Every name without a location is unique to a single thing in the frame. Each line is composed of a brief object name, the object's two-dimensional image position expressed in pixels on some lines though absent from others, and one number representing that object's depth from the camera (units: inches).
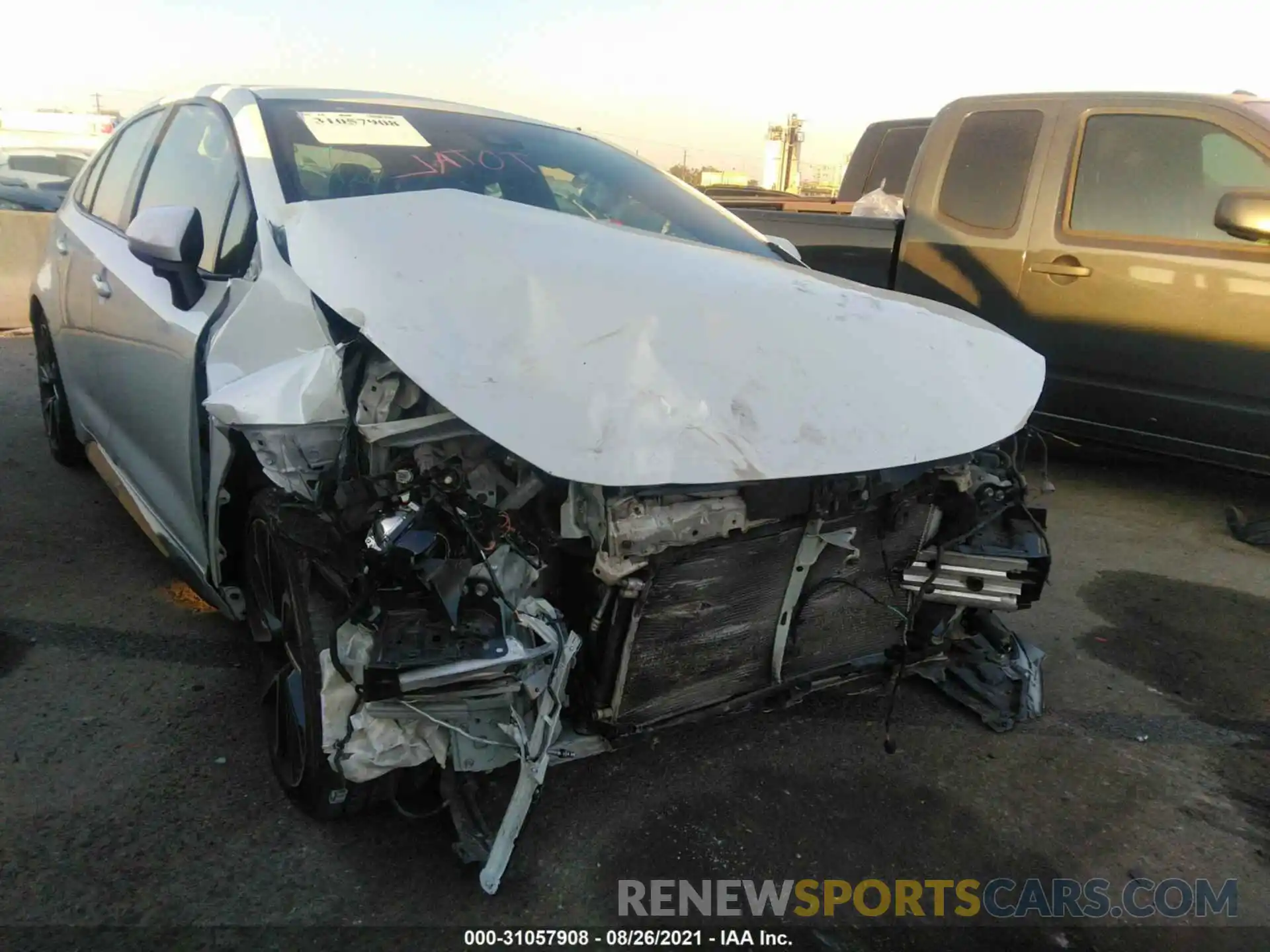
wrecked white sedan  75.0
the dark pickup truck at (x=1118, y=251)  166.1
